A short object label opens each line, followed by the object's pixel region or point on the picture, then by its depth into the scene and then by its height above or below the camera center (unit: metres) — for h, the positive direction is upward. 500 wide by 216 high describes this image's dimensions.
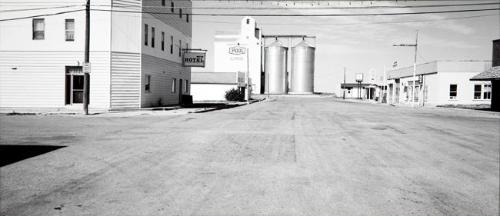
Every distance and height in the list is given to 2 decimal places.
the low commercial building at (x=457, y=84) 47.16 +1.72
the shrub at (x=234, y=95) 58.78 +0.03
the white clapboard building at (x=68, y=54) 26.27 +2.41
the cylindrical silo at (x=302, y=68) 101.75 +6.88
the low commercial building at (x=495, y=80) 37.50 +2.09
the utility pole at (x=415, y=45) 46.05 +5.86
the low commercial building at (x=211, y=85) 65.06 +1.47
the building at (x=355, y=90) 108.41 +2.09
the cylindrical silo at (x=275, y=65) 100.81 +7.37
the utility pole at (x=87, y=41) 22.52 +2.75
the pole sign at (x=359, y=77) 93.36 +4.56
